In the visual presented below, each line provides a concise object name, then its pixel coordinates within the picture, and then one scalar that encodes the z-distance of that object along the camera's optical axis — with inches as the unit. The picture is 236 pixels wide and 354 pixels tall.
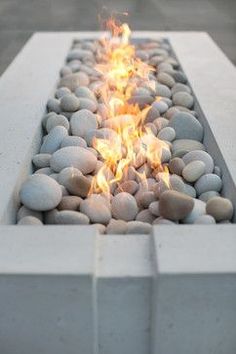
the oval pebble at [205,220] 68.1
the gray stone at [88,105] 109.6
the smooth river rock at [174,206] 69.2
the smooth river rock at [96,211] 71.3
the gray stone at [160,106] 109.0
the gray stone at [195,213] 70.2
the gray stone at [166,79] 126.4
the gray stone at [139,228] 67.1
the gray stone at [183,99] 113.7
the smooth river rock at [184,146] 90.3
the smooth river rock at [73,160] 83.2
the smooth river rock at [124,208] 73.6
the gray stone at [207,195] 77.7
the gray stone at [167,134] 96.8
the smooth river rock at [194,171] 81.6
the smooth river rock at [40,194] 71.4
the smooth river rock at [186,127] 98.7
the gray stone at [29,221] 68.3
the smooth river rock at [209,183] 79.7
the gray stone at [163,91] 119.3
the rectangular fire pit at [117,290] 54.2
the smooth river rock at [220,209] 70.2
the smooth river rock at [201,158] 84.0
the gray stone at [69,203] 73.7
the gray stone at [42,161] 86.7
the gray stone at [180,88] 120.8
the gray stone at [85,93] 115.6
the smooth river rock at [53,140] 92.0
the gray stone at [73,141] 90.8
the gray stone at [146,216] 72.8
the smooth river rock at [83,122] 99.1
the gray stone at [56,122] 98.9
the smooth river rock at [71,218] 69.2
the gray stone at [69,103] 106.3
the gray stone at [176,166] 84.0
